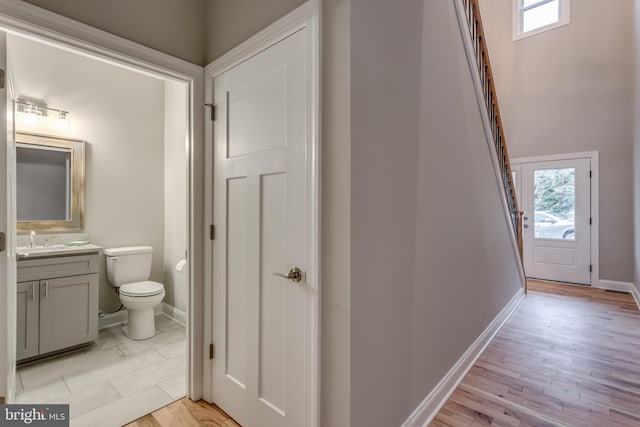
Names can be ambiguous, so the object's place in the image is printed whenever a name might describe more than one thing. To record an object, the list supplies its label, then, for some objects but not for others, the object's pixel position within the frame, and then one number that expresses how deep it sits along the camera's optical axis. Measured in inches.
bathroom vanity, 88.3
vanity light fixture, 101.5
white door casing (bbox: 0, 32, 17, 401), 55.5
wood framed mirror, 101.2
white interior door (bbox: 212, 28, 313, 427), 53.0
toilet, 106.5
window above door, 185.9
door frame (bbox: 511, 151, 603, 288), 173.5
